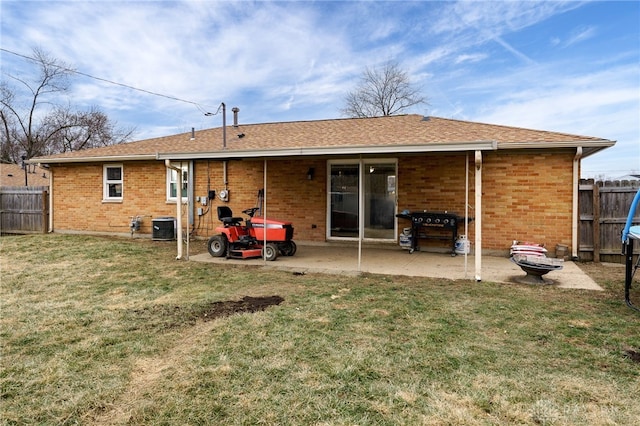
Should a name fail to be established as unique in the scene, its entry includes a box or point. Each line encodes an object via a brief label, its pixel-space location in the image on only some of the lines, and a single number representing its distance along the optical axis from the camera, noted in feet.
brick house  25.45
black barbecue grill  27.30
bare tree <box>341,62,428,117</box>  88.28
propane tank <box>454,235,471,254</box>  27.86
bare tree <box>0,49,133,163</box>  87.56
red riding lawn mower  25.55
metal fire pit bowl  18.57
